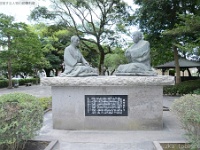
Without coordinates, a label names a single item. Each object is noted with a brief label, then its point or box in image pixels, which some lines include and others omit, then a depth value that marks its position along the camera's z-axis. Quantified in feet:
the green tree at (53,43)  63.46
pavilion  58.49
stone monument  19.58
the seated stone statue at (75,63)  20.17
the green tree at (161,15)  45.60
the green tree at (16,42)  68.74
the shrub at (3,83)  83.32
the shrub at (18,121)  12.62
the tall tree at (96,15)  59.52
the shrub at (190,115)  12.08
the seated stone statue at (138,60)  20.08
